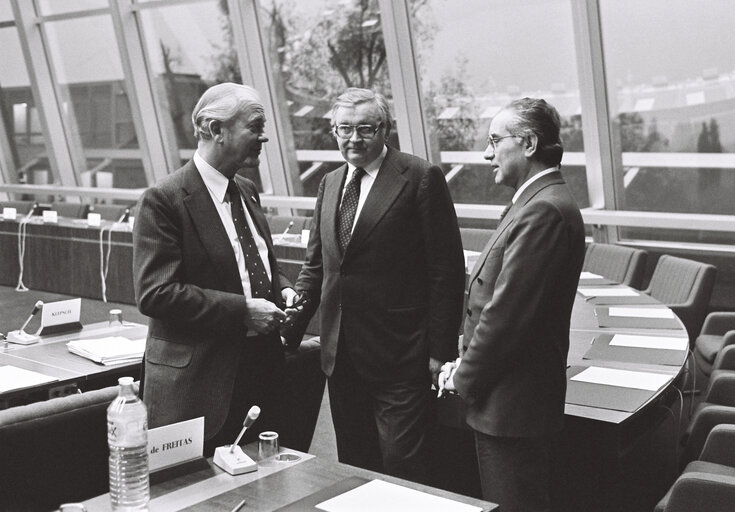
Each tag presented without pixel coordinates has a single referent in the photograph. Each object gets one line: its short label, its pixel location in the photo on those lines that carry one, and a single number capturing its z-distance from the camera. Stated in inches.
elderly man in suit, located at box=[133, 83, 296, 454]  98.1
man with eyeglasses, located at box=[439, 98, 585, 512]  90.8
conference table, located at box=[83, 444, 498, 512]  73.9
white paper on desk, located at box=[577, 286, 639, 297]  196.2
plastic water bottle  72.3
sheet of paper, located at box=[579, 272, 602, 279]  221.1
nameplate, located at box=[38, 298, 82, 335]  158.4
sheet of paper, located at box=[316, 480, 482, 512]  72.0
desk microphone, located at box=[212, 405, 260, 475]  80.7
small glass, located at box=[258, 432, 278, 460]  85.4
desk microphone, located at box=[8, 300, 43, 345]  152.6
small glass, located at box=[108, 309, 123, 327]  165.2
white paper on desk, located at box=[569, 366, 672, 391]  119.7
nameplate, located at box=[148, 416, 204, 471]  78.7
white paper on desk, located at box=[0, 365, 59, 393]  122.7
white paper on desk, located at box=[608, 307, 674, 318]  173.3
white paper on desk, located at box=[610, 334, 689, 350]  145.8
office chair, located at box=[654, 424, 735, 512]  91.0
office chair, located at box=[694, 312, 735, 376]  185.2
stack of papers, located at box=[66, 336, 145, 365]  139.5
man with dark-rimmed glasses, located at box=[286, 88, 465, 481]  111.3
